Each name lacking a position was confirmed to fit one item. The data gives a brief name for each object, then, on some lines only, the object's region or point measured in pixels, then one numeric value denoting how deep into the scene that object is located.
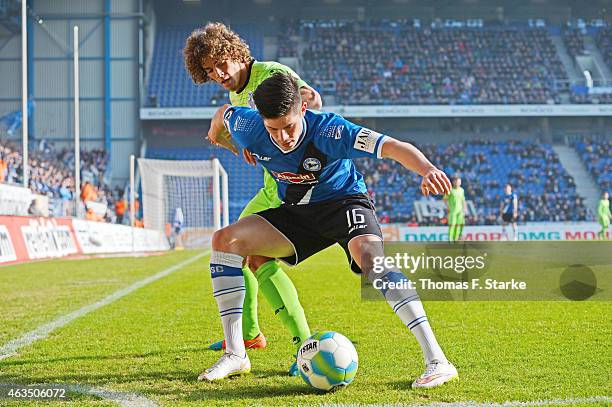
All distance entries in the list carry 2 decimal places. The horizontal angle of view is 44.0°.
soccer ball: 3.54
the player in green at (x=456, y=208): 19.64
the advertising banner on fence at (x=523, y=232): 30.28
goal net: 27.00
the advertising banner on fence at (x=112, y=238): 19.94
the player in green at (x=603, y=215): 27.27
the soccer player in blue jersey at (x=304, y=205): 3.60
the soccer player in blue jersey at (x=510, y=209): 22.44
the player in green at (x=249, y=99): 4.44
